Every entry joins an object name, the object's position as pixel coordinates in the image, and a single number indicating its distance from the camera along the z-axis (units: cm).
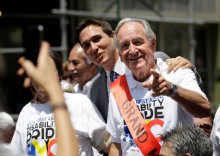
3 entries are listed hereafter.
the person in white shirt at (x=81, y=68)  614
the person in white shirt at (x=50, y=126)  413
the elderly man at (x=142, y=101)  384
